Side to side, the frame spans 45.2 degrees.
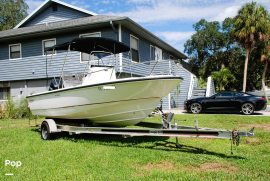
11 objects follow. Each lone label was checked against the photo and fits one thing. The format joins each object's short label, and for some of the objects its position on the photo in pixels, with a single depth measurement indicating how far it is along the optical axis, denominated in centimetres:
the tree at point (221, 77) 3741
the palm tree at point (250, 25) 2938
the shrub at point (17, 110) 1691
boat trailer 636
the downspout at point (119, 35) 1656
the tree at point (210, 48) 4569
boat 784
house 1720
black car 1675
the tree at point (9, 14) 4250
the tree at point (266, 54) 3506
